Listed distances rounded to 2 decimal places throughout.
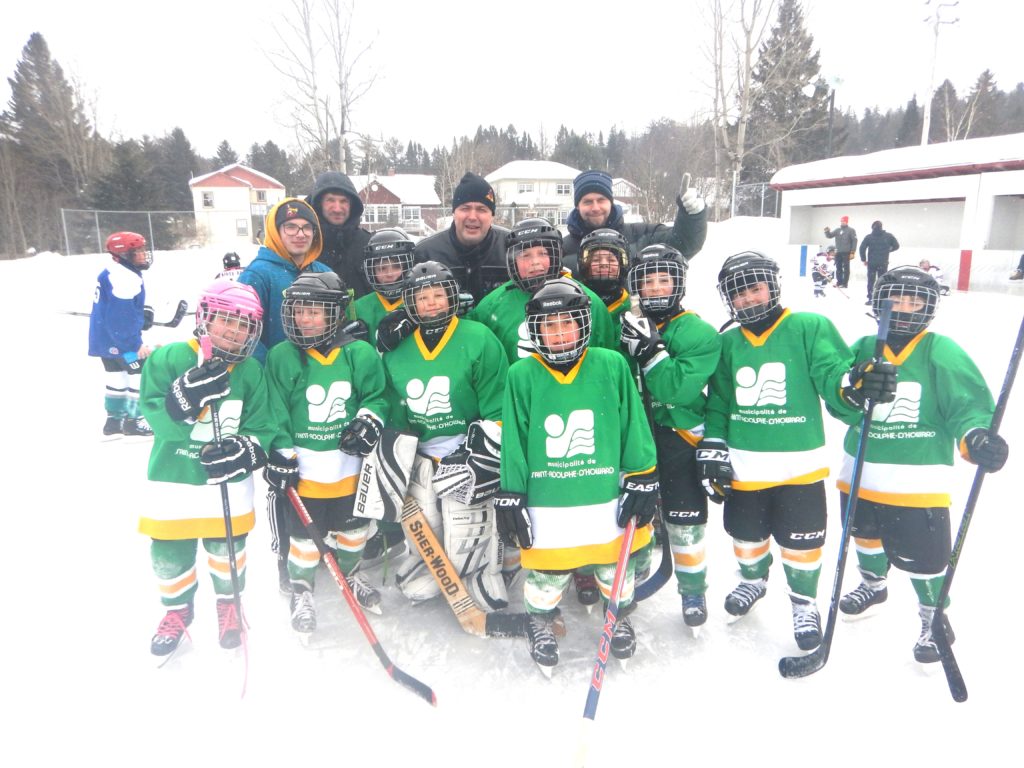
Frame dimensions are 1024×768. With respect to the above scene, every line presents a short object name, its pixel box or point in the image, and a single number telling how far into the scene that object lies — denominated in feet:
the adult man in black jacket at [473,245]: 11.57
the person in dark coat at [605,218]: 11.40
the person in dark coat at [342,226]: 11.91
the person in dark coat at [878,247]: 41.06
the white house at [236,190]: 118.73
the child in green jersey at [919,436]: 8.06
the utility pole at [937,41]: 68.18
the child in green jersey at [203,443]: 8.14
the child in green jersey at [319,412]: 8.96
